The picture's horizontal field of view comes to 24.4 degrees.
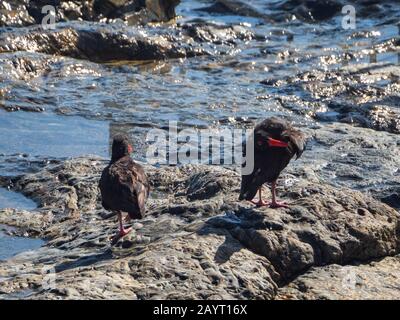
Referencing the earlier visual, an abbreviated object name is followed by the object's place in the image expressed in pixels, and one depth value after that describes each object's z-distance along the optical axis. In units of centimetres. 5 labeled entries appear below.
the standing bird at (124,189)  648
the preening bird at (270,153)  658
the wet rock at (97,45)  1430
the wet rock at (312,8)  1862
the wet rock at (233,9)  1877
